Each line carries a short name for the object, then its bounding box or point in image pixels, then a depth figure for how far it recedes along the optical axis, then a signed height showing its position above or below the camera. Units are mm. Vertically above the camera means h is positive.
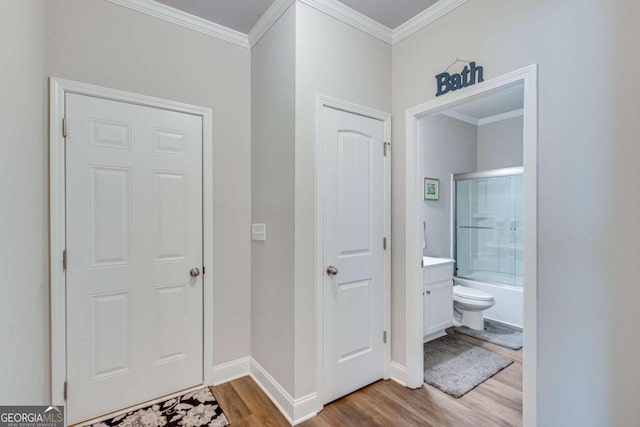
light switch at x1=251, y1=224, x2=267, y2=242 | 2262 -151
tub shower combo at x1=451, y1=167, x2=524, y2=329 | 3676 -341
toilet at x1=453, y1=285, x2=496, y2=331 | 3266 -1028
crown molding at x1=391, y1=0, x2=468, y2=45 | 1995 +1422
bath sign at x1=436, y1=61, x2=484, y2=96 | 1866 +894
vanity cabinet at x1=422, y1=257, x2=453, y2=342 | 3023 -894
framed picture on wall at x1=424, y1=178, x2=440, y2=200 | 3800 +323
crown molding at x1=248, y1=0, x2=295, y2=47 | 2005 +1417
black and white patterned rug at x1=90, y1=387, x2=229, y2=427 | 1855 -1332
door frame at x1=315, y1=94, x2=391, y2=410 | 1998 -144
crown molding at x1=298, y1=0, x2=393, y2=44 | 2002 +1423
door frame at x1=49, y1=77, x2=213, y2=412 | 1747 -57
